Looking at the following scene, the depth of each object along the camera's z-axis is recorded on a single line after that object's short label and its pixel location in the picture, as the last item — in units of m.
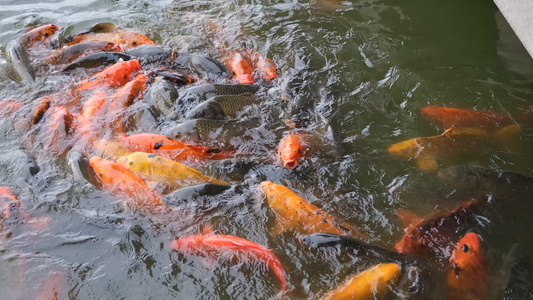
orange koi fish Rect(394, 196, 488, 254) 3.20
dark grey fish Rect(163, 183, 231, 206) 3.49
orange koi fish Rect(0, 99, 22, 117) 4.72
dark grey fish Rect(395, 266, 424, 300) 2.87
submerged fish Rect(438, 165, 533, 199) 3.58
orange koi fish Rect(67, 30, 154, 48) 5.80
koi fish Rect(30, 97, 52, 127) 4.48
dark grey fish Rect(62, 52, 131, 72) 5.22
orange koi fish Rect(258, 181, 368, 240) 3.30
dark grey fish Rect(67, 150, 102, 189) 3.72
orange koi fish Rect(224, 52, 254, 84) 5.00
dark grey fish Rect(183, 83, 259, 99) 4.60
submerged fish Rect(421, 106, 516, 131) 4.25
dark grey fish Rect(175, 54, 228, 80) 5.06
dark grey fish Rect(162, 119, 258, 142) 4.11
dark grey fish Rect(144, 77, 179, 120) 4.52
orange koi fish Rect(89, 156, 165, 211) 3.53
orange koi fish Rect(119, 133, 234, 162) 4.00
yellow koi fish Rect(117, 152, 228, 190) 3.68
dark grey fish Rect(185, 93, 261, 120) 4.33
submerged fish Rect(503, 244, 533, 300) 2.92
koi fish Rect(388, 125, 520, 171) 3.98
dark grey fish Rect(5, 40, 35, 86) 5.15
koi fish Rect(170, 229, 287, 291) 3.10
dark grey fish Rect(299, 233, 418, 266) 3.07
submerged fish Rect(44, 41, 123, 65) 5.52
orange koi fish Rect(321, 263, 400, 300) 2.78
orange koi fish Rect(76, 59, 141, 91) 4.96
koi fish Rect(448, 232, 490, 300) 2.90
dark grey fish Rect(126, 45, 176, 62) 5.37
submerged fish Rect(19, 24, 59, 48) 5.83
